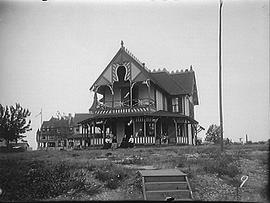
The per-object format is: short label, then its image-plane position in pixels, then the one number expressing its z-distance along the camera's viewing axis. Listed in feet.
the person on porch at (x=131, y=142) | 65.98
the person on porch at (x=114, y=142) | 66.19
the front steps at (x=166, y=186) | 29.30
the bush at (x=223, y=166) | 34.86
